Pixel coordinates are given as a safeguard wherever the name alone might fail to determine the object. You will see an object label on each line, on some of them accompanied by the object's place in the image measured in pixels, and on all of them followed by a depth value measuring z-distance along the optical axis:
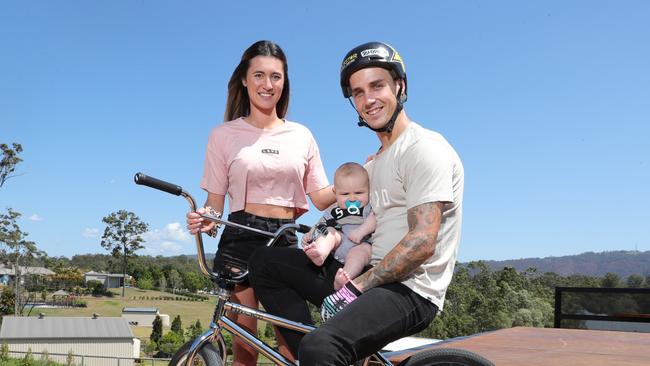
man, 2.03
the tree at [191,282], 118.32
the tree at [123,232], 86.06
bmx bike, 2.38
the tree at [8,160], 56.50
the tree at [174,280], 120.12
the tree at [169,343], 59.41
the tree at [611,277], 33.66
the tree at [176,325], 69.90
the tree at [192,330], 66.76
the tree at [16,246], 60.81
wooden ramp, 3.79
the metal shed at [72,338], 51.25
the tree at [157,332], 63.47
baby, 2.26
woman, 2.97
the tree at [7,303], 68.06
